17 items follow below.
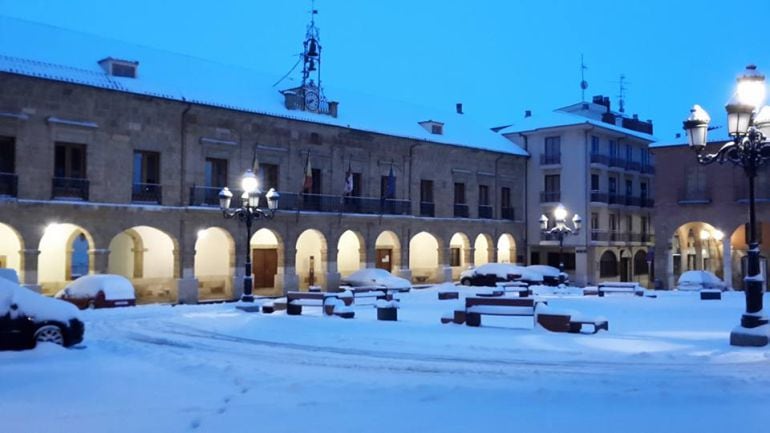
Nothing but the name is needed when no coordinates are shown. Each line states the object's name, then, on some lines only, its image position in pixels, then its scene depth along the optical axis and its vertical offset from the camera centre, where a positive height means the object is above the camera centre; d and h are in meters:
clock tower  31.73 +7.16
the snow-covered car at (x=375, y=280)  29.86 -1.52
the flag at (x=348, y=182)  31.66 +2.88
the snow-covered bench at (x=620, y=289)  25.14 -1.53
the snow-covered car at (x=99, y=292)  19.62 -1.40
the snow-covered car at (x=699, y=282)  28.72 -1.42
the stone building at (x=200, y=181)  23.92 +2.72
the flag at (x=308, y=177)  30.20 +2.97
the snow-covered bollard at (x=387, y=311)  16.00 -1.51
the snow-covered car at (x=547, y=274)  35.03 -1.39
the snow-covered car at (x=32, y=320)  10.41 -1.19
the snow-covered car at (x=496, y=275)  33.97 -1.43
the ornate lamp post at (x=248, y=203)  18.89 +1.15
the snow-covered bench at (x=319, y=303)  16.52 -1.45
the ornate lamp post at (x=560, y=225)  28.77 +0.95
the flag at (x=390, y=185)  33.75 +2.97
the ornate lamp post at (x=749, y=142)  11.11 +1.77
